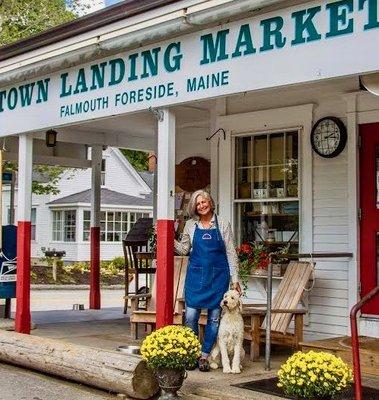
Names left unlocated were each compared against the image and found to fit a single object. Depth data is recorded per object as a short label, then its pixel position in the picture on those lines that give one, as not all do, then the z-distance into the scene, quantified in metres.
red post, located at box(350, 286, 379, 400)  4.48
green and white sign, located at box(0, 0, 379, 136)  5.55
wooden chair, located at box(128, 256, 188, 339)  8.30
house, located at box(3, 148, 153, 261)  34.06
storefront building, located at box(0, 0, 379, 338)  6.00
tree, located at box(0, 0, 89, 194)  23.30
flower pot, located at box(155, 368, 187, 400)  5.80
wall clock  8.12
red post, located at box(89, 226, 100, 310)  12.93
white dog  6.61
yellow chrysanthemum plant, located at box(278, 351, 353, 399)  4.65
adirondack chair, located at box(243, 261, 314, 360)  7.25
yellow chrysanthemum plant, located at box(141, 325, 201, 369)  5.71
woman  6.77
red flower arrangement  8.61
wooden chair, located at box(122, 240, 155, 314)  10.83
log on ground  6.17
